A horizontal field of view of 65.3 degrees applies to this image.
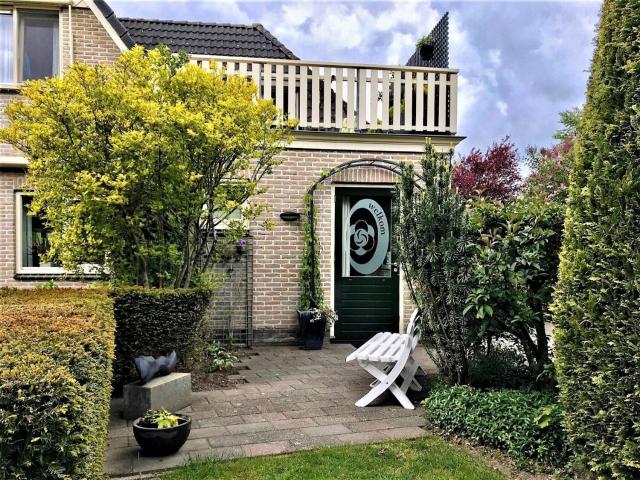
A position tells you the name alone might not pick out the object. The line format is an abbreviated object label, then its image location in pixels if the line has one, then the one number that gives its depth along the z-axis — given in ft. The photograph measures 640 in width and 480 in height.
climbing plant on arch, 26.73
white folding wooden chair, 16.11
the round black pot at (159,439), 11.84
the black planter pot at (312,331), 25.63
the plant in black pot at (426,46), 32.19
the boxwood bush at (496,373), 15.49
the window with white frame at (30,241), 26.96
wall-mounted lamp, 26.99
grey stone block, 14.74
